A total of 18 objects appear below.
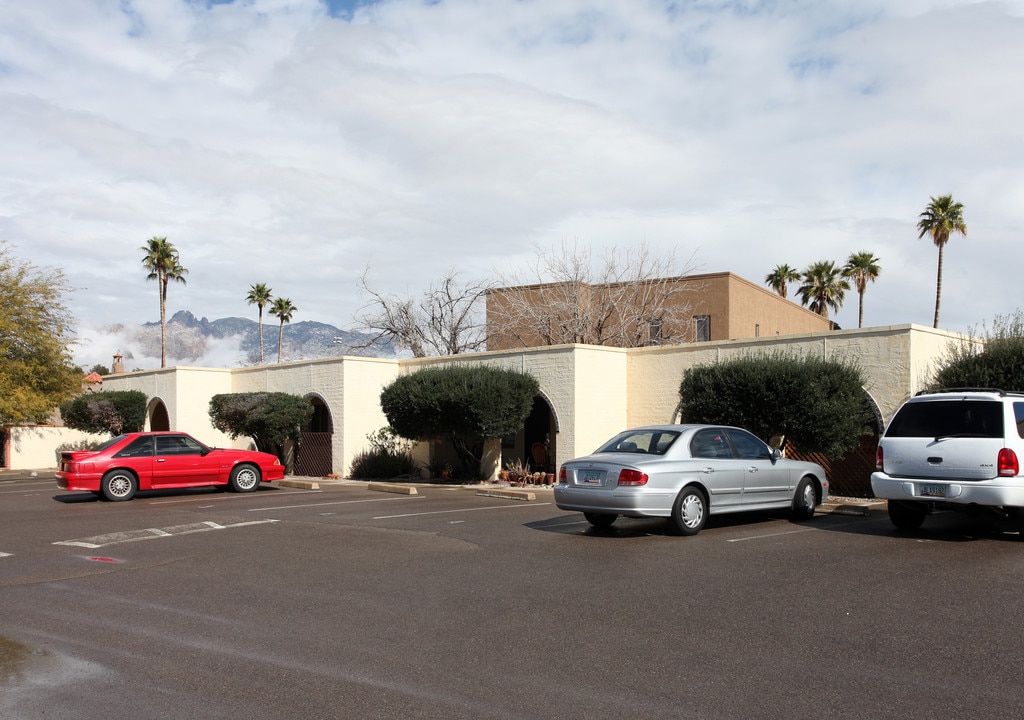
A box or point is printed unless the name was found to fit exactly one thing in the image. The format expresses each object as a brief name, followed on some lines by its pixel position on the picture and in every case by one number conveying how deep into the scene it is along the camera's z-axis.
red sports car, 19.86
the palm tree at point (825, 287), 50.91
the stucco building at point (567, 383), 18.72
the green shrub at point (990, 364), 17.19
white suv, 11.63
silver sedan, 12.38
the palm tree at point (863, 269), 50.47
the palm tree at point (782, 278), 54.38
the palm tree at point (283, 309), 71.62
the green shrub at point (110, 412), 35.91
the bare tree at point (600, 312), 35.84
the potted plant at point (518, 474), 23.34
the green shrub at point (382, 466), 27.47
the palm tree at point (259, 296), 71.06
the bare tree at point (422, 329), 39.62
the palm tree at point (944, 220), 41.12
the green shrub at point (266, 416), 28.02
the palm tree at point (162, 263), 58.50
